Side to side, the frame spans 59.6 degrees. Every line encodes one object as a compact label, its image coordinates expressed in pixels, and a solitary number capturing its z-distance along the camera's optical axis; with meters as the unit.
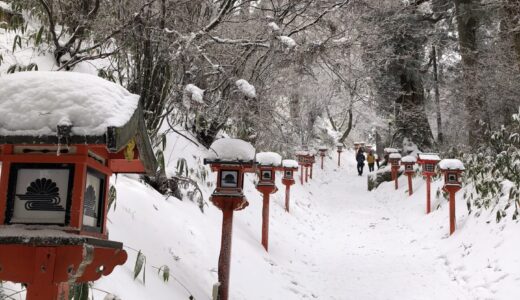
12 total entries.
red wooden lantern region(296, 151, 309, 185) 18.55
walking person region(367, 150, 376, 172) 24.89
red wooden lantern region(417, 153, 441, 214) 11.05
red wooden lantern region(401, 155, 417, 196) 13.88
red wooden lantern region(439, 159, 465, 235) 8.68
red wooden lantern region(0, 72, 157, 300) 2.04
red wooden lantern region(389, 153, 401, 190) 16.05
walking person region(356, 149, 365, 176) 25.98
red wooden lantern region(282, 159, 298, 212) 11.48
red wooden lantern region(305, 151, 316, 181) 19.78
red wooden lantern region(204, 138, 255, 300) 5.30
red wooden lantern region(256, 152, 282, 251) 8.11
